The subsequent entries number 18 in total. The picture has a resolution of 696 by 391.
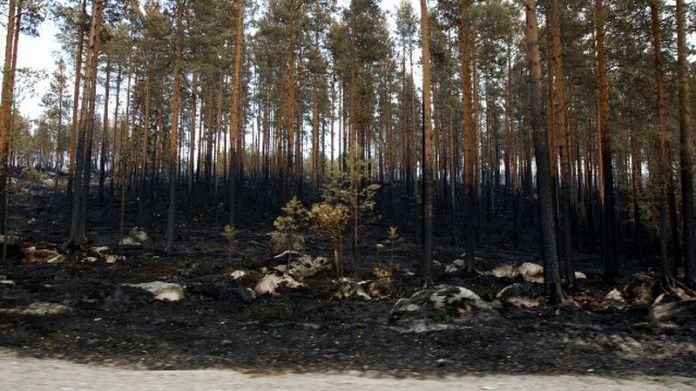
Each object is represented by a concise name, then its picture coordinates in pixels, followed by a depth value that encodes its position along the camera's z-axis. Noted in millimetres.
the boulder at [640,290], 11276
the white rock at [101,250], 16080
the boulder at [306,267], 14327
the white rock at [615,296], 11173
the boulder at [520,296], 10039
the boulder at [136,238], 20067
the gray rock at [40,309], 8203
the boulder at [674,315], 7422
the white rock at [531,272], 15281
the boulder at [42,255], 14789
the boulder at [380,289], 11966
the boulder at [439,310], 8156
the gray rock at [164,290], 10098
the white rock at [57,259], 14617
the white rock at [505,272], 15614
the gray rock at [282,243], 19297
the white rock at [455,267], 16275
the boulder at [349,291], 11594
